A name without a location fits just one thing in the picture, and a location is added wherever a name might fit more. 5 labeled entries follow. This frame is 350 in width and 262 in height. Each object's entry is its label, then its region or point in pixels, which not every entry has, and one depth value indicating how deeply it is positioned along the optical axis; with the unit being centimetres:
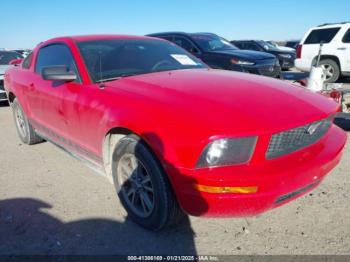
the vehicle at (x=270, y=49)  1494
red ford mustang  205
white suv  984
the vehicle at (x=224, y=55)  804
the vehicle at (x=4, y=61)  847
